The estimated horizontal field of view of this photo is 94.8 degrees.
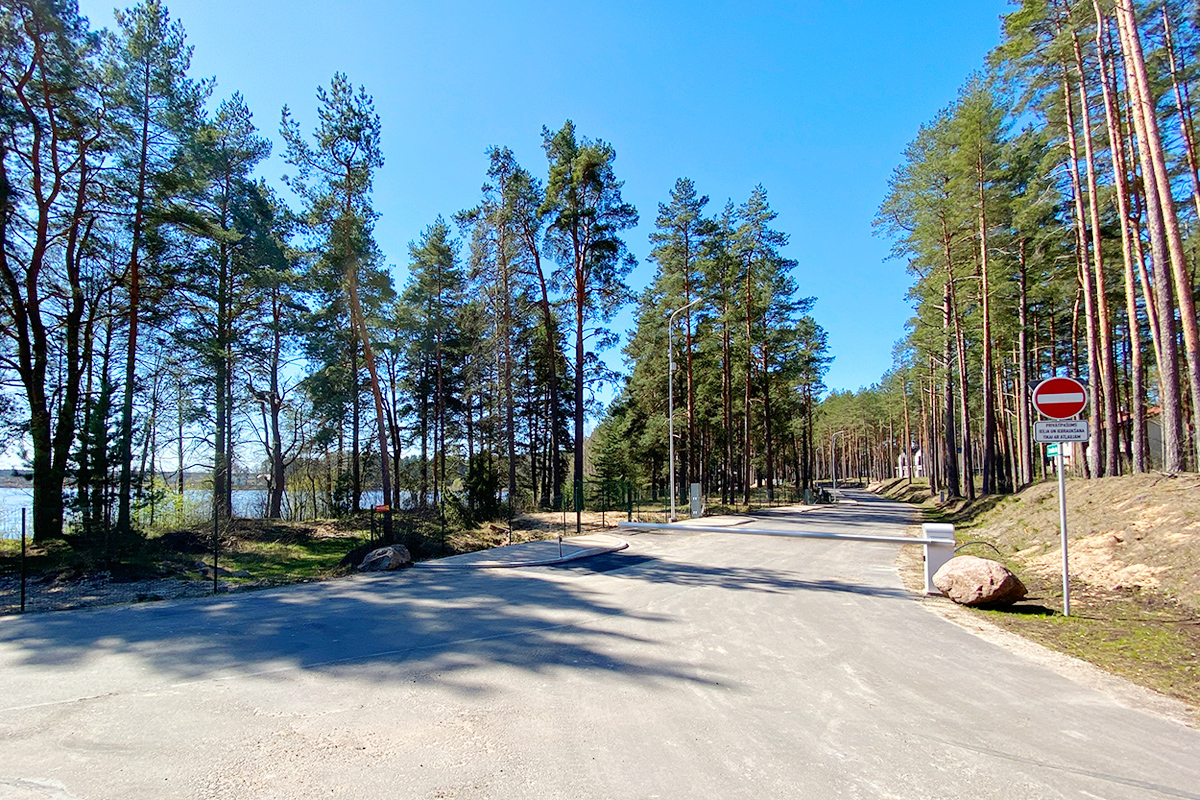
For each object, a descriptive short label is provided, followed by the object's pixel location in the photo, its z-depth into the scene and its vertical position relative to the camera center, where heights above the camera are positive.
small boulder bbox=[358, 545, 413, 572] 13.11 -2.54
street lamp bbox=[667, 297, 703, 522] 21.31 -0.15
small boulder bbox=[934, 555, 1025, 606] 8.28 -2.22
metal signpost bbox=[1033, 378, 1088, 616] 7.89 +0.37
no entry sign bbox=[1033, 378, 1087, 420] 8.04 +0.56
